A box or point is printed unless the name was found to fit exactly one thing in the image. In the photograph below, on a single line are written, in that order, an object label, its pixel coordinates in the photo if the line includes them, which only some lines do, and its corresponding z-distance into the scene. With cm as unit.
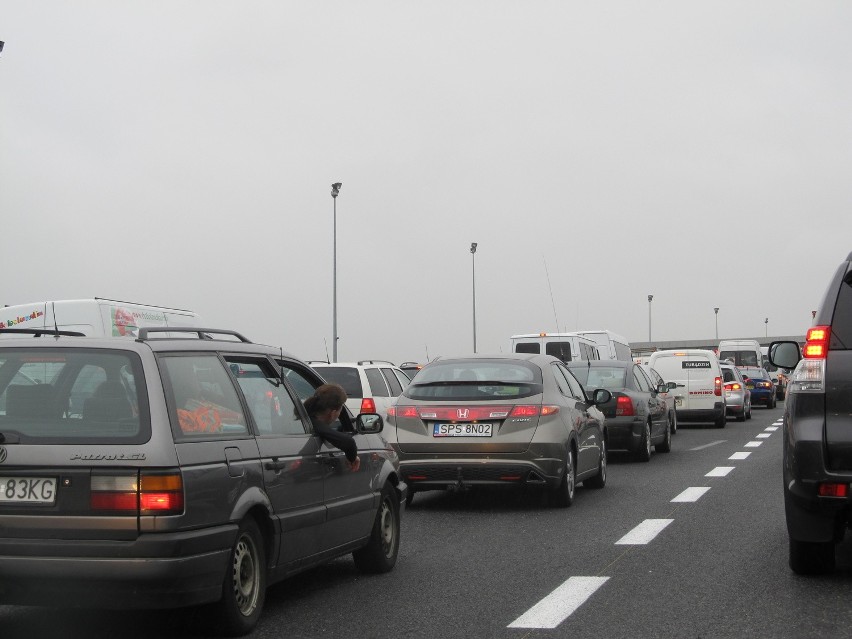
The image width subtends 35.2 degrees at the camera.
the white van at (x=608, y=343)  3892
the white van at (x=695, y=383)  3053
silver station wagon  579
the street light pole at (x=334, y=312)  4869
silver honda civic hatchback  1224
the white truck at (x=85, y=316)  1984
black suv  730
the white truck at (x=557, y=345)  3275
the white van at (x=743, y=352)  5772
